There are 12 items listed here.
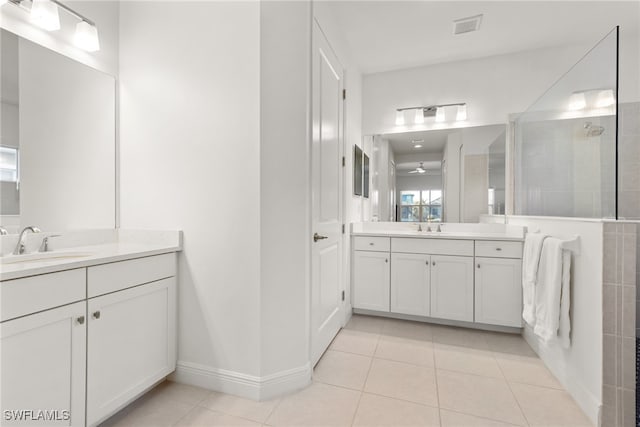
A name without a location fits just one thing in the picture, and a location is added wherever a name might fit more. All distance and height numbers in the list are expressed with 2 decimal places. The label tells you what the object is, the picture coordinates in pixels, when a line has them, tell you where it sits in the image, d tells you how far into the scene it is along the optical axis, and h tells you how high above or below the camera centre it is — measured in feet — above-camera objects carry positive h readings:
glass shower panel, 5.09 +1.51
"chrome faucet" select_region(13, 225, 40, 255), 4.77 -0.53
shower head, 5.37 +1.62
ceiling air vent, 7.83 +5.30
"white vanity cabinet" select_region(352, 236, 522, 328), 8.20 -1.98
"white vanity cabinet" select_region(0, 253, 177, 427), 3.49 -1.84
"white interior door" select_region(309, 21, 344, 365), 6.28 +0.44
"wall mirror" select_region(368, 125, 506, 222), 9.53 +1.38
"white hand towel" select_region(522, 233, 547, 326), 6.42 -1.32
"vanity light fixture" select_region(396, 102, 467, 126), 9.84 +3.54
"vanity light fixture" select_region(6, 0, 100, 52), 4.84 +3.40
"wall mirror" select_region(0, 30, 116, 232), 4.85 +1.35
